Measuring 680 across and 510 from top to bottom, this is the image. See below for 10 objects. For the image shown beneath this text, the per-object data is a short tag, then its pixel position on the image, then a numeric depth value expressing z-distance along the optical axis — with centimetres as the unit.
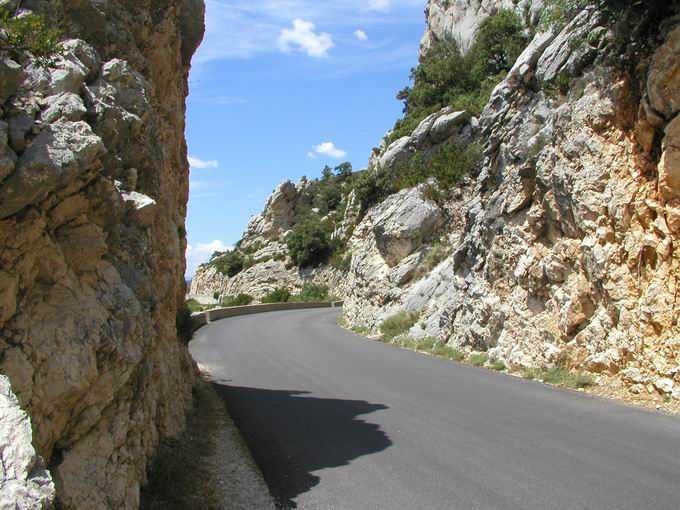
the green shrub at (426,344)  2096
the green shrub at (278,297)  5878
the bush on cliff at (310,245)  6166
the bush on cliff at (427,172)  3008
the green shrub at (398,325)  2486
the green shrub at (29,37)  568
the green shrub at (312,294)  5744
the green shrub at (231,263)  7150
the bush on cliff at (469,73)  3759
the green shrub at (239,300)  5909
